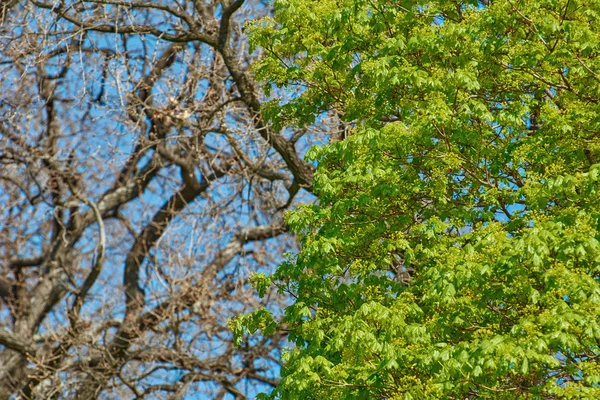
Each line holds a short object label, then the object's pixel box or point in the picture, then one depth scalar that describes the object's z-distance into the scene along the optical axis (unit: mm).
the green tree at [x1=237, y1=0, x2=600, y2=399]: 17062
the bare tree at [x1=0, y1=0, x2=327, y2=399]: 32000
